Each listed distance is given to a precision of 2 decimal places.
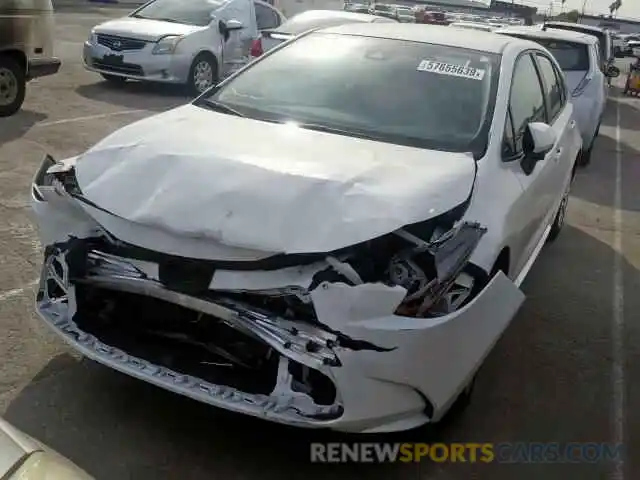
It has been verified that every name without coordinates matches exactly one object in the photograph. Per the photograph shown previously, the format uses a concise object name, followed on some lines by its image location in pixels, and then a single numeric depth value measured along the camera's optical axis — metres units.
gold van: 8.41
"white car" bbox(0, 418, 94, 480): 1.82
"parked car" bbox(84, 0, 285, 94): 11.66
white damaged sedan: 2.96
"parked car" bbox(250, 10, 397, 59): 11.62
